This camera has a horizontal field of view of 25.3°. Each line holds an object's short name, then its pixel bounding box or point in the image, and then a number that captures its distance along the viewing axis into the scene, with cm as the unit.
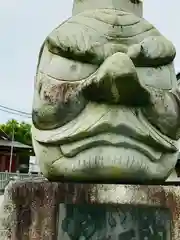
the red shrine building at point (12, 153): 1720
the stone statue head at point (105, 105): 220
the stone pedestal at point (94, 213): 206
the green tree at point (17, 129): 2900
